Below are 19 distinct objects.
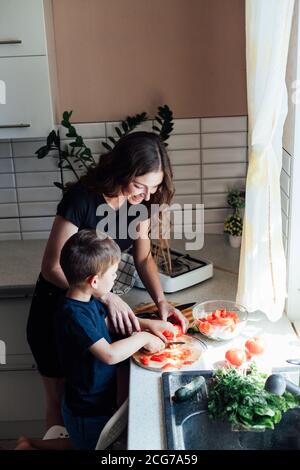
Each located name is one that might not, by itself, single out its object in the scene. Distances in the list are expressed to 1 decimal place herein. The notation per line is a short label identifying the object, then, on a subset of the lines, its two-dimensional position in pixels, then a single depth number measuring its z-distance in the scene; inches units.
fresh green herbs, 58.1
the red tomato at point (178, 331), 74.1
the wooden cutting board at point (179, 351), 67.9
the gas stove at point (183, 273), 87.2
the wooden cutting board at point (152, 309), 80.0
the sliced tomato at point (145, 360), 68.3
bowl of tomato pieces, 73.0
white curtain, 68.1
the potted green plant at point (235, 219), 103.8
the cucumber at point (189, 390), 61.4
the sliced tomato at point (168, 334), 72.7
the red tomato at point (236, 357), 66.6
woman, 72.4
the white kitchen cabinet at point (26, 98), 91.6
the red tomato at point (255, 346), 69.1
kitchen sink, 56.7
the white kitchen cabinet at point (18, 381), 96.1
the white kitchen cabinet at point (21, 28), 88.9
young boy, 65.6
